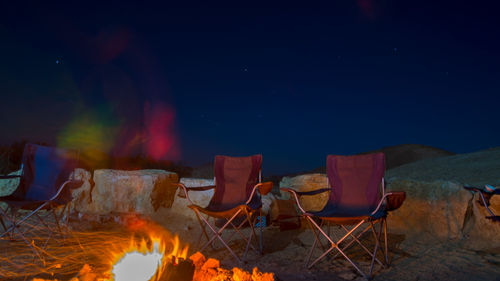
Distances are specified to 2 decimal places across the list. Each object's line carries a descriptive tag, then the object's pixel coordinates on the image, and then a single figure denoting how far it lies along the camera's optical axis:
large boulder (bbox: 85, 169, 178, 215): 4.26
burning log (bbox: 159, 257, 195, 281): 1.72
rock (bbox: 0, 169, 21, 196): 4.83
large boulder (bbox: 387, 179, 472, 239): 2.99
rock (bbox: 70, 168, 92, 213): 4.50
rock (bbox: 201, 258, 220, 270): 1.93
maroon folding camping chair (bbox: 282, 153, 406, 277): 2.60
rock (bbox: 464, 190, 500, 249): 2.74
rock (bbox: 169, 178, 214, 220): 4.26
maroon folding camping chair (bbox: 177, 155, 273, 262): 3.23
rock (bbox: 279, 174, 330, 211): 3.89
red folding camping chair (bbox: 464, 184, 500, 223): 2.49
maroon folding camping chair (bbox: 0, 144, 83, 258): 3.34
